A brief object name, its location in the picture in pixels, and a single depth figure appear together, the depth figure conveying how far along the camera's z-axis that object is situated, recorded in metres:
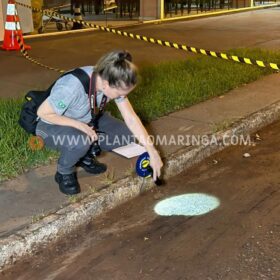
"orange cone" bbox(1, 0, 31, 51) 9.80
